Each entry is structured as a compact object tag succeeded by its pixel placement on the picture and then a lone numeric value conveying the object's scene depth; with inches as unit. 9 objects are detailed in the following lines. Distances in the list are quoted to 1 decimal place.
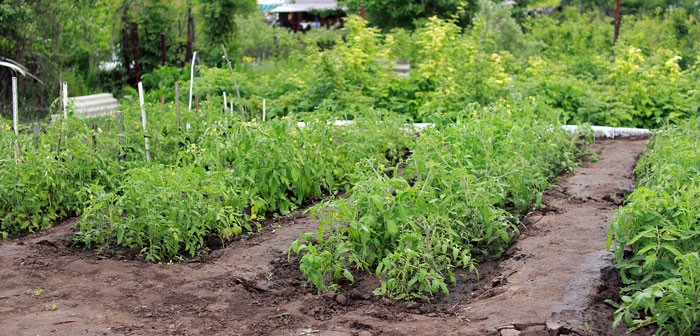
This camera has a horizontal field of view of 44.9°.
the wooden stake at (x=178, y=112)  317.1
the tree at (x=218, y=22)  609.0
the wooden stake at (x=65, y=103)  314.7
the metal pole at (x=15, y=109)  297.7
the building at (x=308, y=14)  1213.7
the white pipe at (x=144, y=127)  310.3
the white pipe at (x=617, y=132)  408.8
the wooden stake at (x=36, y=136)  301.9
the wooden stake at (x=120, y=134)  306.0
